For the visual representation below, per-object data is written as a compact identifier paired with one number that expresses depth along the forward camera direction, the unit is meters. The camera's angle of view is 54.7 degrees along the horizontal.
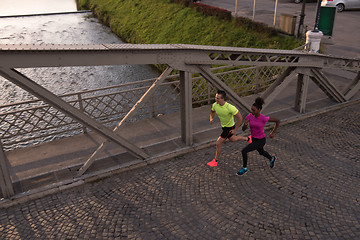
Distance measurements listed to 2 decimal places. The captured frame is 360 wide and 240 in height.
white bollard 12.72
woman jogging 6.57
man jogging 6.86
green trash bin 14.07
